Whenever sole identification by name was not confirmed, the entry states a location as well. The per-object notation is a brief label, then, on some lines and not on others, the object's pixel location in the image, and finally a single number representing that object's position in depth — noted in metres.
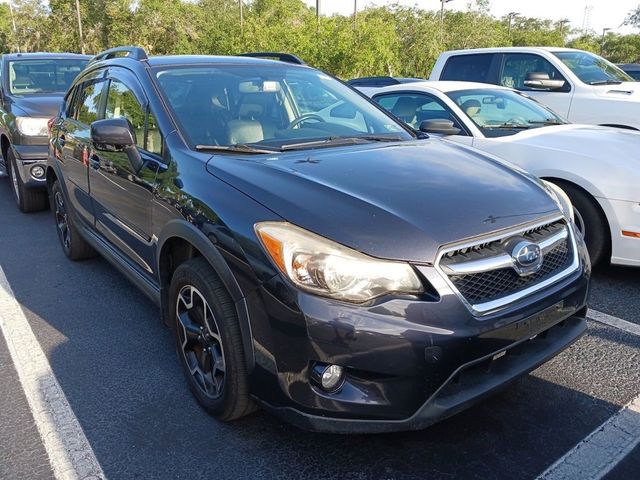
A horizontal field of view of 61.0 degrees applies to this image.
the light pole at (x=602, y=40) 47.38
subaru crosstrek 1.96
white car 3.90
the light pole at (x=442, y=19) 32.96
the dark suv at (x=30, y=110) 6.18
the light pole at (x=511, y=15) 50.50
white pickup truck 6.63
